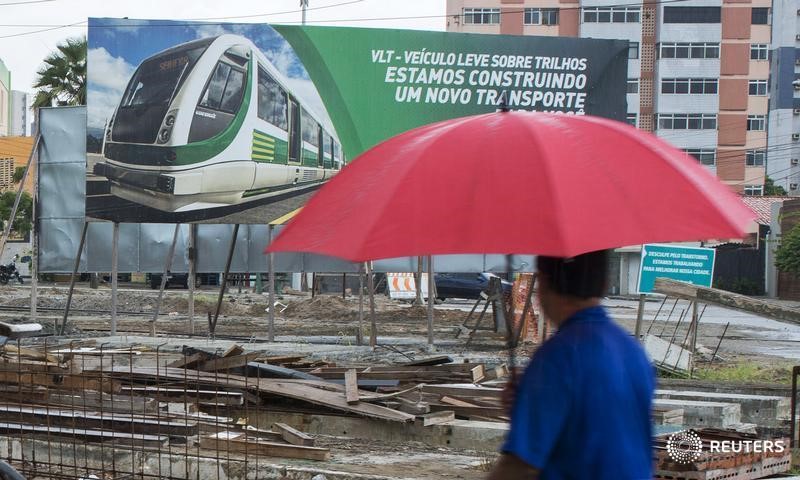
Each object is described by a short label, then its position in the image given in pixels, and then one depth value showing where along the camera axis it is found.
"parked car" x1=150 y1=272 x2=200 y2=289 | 46.94
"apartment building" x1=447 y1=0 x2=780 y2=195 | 68.38
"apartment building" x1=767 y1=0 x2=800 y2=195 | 80.12
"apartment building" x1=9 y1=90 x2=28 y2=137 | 159.52
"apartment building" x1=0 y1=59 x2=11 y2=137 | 91.50
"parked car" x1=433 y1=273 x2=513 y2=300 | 37.41
